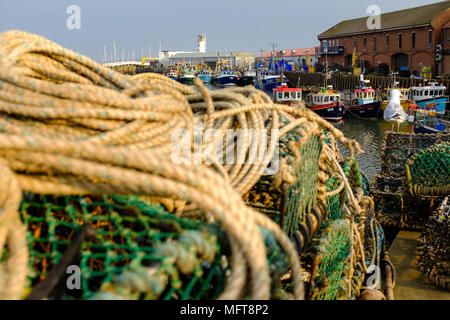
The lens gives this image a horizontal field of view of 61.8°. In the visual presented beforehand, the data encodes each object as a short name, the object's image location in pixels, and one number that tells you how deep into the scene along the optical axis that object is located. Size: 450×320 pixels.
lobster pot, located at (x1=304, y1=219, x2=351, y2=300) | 1.96
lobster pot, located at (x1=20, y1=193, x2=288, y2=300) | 0.97
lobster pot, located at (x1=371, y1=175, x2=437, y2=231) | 7.11
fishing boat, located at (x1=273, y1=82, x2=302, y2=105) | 23.02
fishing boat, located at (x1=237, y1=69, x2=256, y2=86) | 40.08
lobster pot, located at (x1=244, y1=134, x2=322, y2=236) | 1.74
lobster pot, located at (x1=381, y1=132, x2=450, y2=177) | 7.53
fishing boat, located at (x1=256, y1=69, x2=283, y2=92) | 35.25
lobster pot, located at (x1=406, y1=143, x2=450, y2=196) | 6.17
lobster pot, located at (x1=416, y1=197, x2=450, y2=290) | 4.88
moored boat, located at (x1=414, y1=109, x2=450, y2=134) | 14.67
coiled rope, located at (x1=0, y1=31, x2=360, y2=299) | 0.99
